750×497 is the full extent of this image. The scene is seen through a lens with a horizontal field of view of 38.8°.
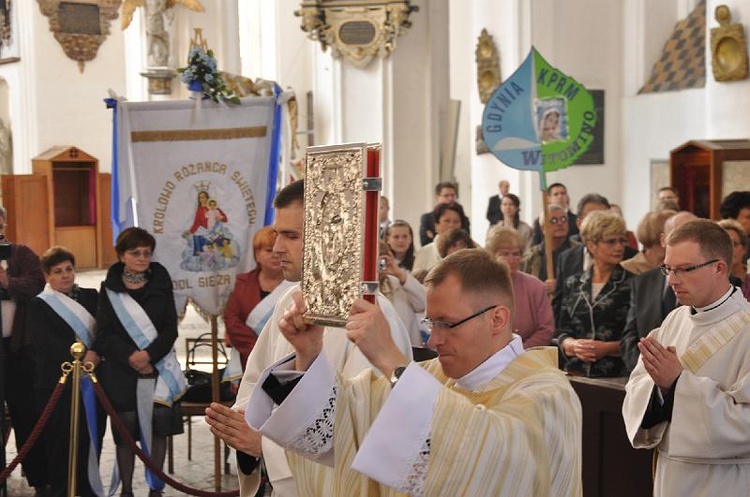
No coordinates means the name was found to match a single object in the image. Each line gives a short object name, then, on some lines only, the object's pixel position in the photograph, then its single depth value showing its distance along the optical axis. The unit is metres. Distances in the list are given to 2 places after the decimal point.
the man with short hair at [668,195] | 9.43
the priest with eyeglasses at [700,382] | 3.75
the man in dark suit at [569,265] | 6.47
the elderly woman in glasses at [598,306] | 5.55
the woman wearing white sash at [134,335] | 6.30
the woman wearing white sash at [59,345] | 6.38
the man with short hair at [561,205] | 9.60
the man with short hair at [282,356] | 3.30
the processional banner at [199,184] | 6.78
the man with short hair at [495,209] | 12.09
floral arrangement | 6.66
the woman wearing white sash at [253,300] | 6.38
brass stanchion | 5.29
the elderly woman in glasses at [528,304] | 6.05
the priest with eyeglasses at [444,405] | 2.44
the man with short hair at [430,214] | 10.24
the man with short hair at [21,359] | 6.68
